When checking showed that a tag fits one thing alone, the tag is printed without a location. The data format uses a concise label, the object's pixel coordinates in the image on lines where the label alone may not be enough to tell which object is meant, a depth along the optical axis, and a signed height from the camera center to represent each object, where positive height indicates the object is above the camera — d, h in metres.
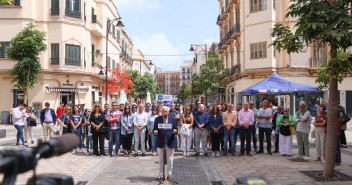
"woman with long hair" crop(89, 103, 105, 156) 11.41 -1.12
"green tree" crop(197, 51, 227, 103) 33.56 +2.38
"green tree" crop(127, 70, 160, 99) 52.06 +2.06
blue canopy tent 13.91 +0.35
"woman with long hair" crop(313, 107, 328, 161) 9.27 -1.06
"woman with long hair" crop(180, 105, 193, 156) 11.42 -0.96
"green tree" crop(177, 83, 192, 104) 83.75 +0.63
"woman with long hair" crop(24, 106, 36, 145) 13.70 -1.06
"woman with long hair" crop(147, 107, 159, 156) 11.70 -1.19
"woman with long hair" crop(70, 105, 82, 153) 12.04 -0.99
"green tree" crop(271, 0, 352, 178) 6.36 +1.33
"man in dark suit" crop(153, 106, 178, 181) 7.69 -1.11
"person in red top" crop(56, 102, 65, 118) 15.66 -0.68
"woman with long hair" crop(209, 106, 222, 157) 11.37 -1.18
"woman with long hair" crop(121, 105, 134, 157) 11.62 -1.26
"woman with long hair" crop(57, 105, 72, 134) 12.32 -0.93
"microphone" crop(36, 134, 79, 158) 1.88 -0.31
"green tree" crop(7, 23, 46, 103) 24.19 +3.39
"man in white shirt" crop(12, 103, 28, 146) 13.24 -1.03
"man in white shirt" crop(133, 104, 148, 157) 11.49 -1.06
